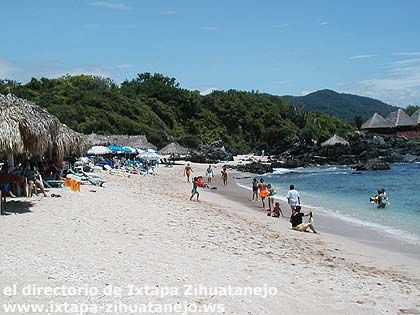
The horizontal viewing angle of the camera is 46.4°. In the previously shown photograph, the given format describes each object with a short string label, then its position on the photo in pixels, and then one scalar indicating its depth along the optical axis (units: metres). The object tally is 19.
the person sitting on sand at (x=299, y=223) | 13.45
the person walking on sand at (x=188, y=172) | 29.98
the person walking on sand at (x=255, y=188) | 20.80
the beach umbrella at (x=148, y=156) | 39.03
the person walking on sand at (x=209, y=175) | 29.39
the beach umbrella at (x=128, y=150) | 36.53
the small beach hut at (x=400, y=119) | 74.31
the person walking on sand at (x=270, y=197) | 18.08
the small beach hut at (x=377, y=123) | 75.45
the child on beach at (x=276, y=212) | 16.31
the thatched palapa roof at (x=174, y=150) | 51.70
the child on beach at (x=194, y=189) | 18.87
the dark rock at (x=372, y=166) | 45.31
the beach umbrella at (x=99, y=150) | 33.53
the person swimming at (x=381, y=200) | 19.55
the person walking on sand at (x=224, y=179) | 29.14
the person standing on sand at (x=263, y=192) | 18.75
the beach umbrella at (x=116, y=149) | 35.17
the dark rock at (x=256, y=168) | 44.06
